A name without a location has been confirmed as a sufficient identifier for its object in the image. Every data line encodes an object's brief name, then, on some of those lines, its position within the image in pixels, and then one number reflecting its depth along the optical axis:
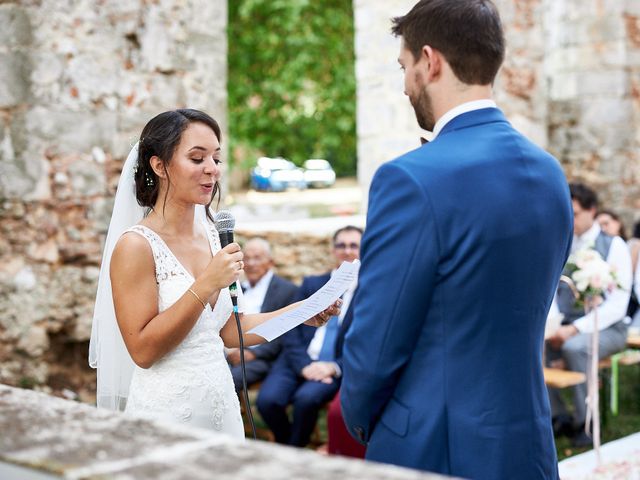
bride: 2.70
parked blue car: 19.59
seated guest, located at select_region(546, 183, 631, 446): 6.20
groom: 1.96
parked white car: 20.27
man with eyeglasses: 5.70
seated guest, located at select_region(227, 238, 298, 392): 6.07
